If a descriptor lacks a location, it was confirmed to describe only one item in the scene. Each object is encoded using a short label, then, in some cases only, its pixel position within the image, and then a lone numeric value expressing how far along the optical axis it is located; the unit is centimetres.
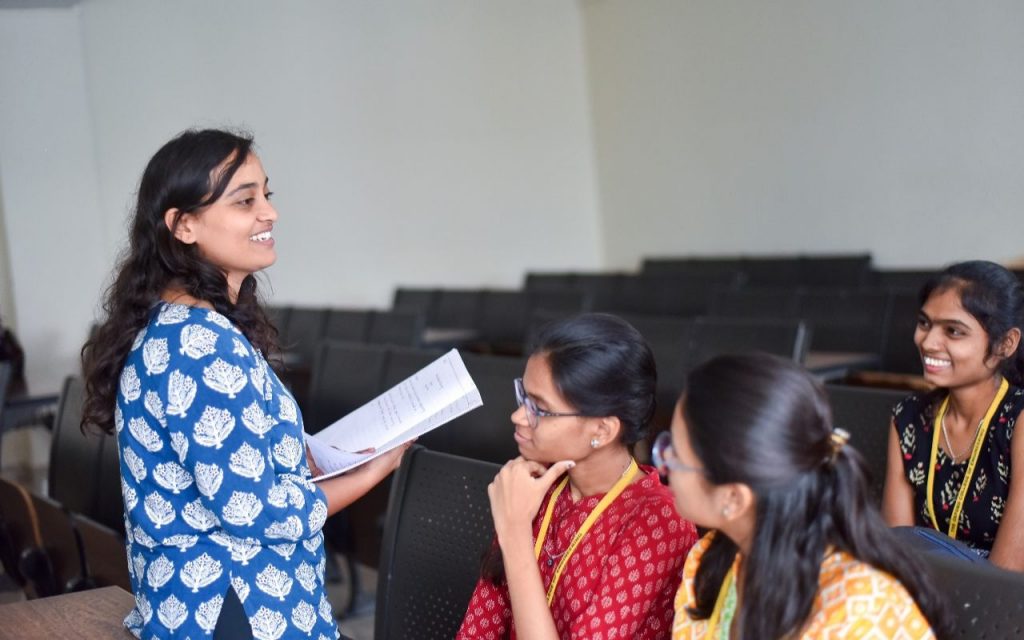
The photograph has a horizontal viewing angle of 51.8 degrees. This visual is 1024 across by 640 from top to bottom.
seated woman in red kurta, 146
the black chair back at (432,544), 181
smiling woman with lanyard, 200
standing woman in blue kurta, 143
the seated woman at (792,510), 112
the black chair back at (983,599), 117
